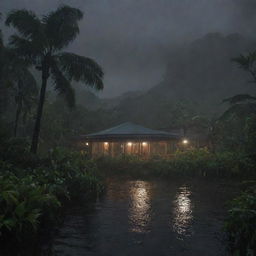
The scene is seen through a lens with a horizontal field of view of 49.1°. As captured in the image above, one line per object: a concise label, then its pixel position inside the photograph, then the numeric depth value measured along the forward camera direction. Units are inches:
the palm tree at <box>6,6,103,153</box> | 645.9
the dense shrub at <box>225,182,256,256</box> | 258.7
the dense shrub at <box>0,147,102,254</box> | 290.4
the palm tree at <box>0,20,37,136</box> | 636.1
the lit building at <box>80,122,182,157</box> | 1169.4
